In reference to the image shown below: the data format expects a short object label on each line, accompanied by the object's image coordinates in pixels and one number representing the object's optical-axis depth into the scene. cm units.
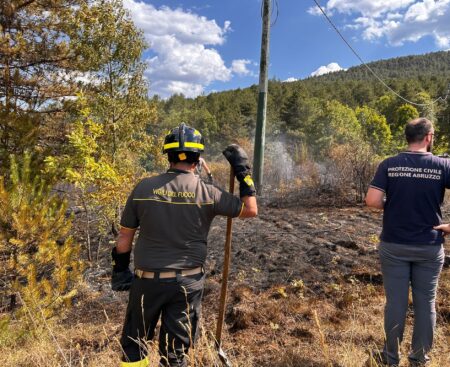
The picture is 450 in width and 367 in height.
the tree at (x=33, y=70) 461
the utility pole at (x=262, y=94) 998
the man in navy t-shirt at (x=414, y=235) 255
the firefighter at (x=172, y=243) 230
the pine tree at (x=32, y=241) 372
